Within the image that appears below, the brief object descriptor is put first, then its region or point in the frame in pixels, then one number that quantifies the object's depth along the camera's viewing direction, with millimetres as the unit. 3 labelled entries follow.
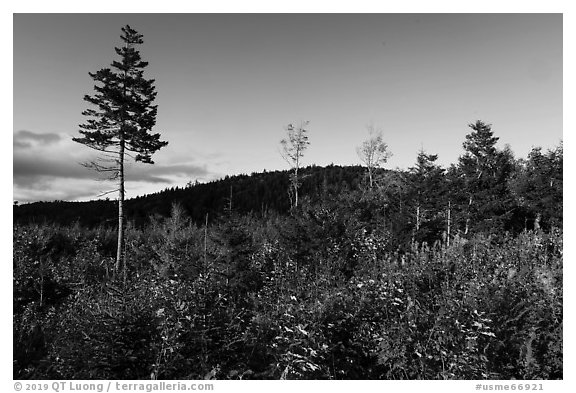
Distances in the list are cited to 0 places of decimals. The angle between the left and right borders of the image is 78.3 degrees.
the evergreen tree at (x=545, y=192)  23106
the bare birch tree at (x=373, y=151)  30172
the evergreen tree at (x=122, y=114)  16922
